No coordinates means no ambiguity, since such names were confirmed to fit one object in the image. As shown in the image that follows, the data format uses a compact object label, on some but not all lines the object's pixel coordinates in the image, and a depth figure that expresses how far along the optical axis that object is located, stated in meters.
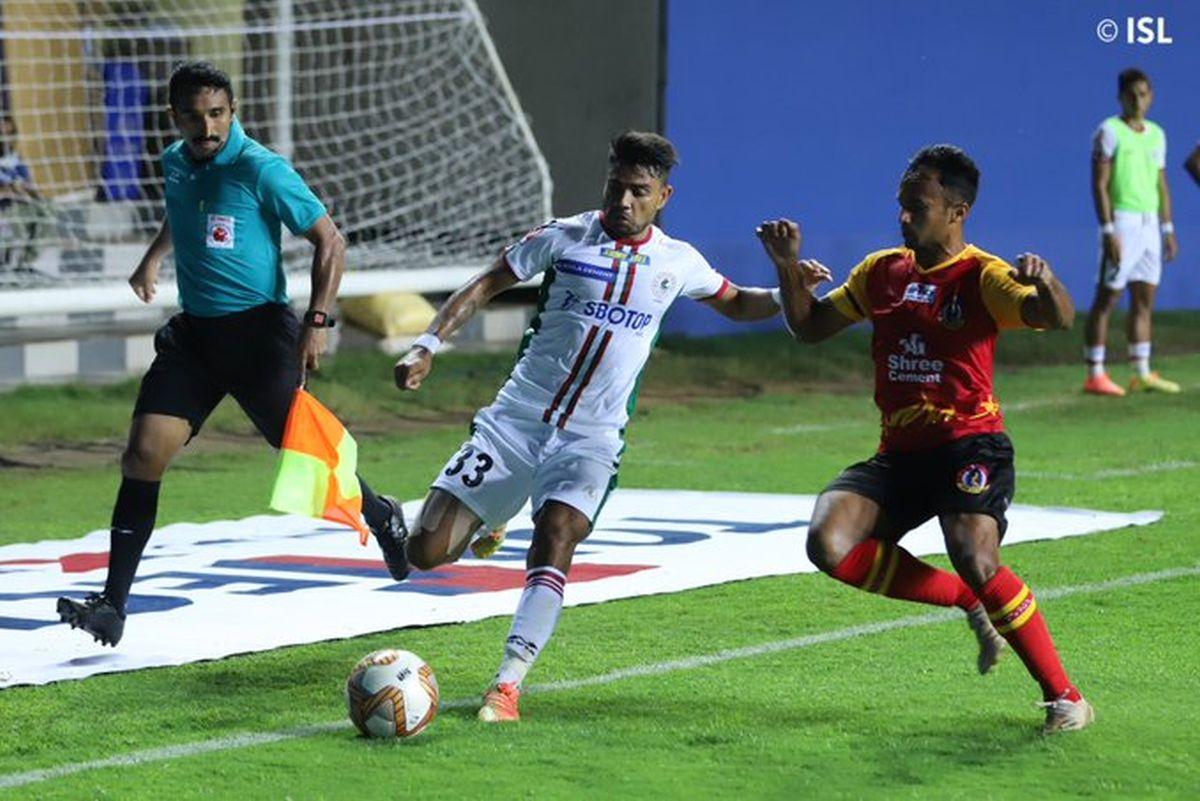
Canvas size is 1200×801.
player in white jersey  14.83
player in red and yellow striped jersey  13.80
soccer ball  13.41
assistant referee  16.87
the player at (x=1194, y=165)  34.44
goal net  34.81
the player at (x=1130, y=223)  34.37
